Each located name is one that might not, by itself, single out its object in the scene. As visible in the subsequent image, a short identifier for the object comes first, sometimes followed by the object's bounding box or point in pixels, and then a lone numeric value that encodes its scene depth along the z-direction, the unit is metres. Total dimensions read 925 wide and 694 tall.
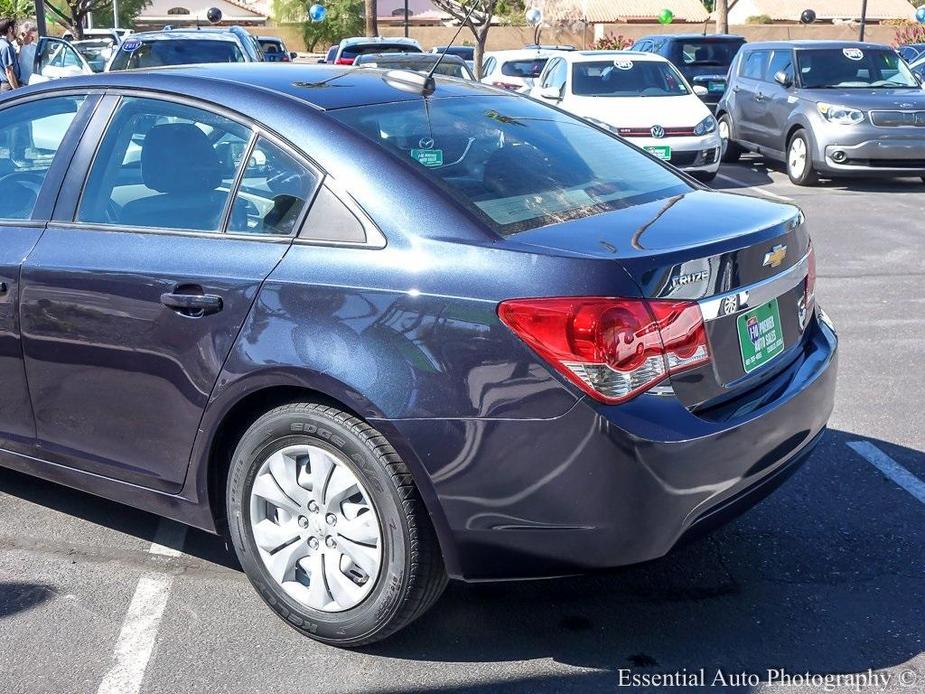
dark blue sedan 2.85
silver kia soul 12.34
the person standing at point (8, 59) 12.69
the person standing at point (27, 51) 13.55
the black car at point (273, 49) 20.52
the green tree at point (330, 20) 51.78
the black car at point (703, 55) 18.80
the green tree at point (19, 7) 42.88
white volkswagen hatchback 12.78
